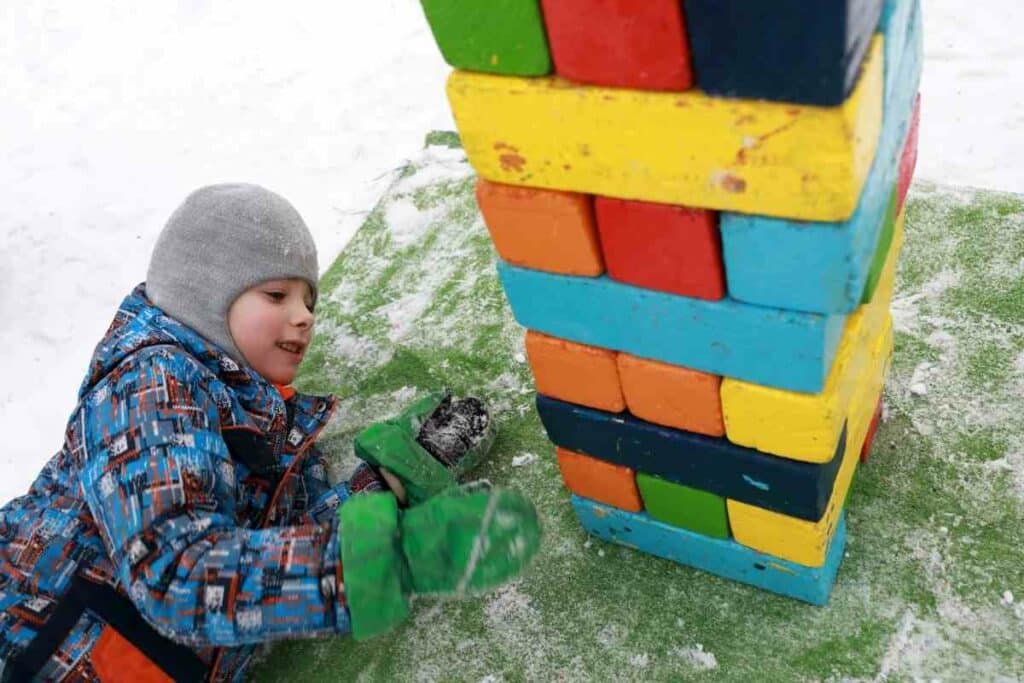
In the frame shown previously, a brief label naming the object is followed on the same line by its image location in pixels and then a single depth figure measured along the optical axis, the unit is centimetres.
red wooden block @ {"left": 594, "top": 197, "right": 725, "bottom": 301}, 114
